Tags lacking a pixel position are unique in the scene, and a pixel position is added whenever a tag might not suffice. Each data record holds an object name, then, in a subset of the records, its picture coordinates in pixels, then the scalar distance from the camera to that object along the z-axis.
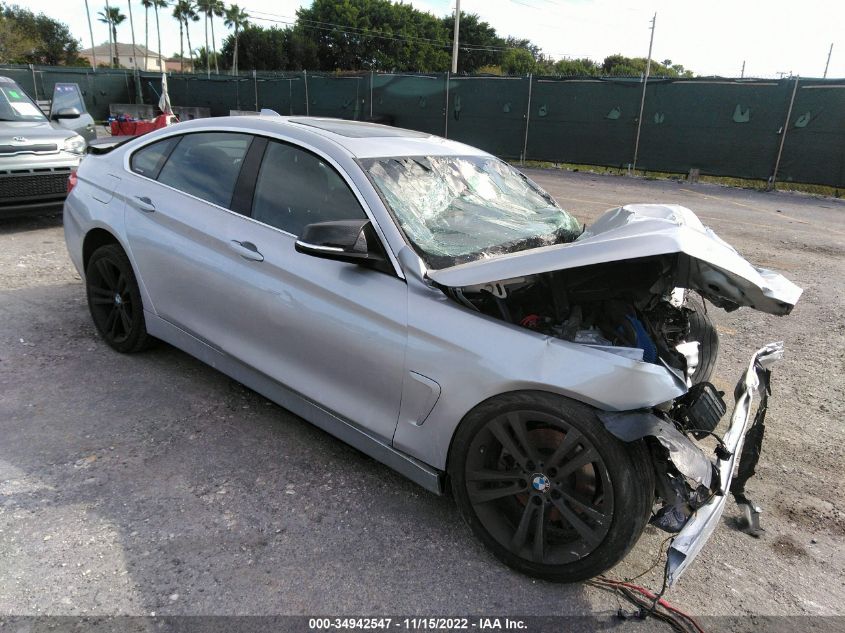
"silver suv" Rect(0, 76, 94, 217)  7.26
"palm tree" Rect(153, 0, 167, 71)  85.66
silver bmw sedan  2.23
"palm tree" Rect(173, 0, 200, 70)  88.12
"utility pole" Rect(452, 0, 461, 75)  31.01
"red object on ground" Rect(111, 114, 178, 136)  18.42
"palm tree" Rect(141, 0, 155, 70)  85.40
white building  125.12
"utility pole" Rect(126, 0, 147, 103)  29.05
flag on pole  14.95
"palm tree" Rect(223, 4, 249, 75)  79.44
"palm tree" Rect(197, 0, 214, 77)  88.12
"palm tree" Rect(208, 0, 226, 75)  88.12
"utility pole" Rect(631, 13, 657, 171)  15.45
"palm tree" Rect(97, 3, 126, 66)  87.75
